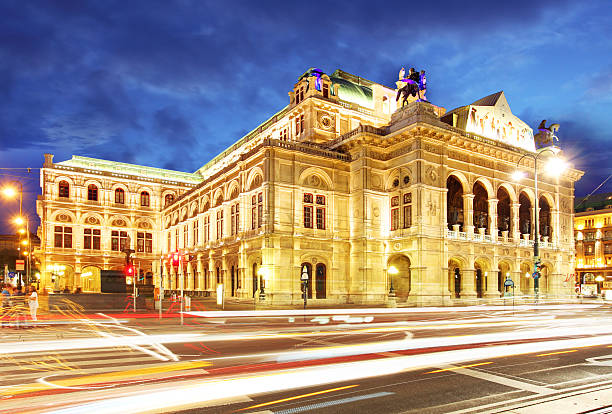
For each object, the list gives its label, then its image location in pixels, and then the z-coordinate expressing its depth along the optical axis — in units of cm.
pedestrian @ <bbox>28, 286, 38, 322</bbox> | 2623
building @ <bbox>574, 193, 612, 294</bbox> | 8556
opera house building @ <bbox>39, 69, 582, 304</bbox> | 4300
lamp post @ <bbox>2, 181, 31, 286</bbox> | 2858
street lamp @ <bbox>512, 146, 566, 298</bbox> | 2919
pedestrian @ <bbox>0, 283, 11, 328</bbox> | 2588
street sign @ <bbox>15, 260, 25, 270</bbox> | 4848
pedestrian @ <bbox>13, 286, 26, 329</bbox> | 2559
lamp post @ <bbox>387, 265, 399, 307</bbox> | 3983
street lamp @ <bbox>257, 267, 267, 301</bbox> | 4078
